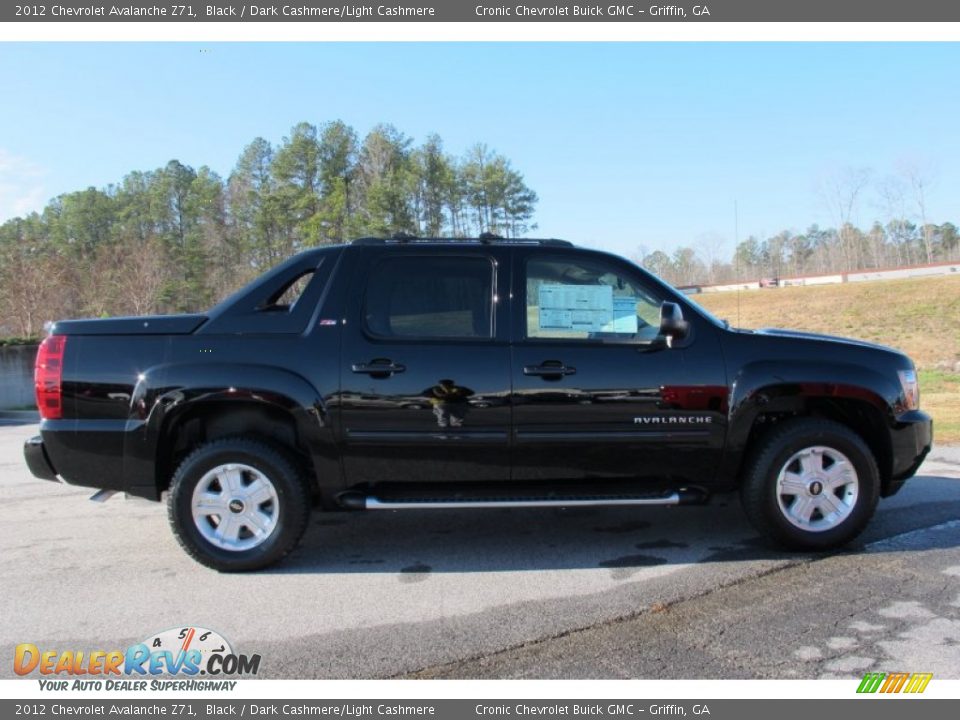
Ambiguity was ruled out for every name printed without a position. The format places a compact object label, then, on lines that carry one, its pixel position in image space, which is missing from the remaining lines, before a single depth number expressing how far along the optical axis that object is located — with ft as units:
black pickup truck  13.58
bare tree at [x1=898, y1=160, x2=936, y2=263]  265.07
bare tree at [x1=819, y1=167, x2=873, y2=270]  284.20
